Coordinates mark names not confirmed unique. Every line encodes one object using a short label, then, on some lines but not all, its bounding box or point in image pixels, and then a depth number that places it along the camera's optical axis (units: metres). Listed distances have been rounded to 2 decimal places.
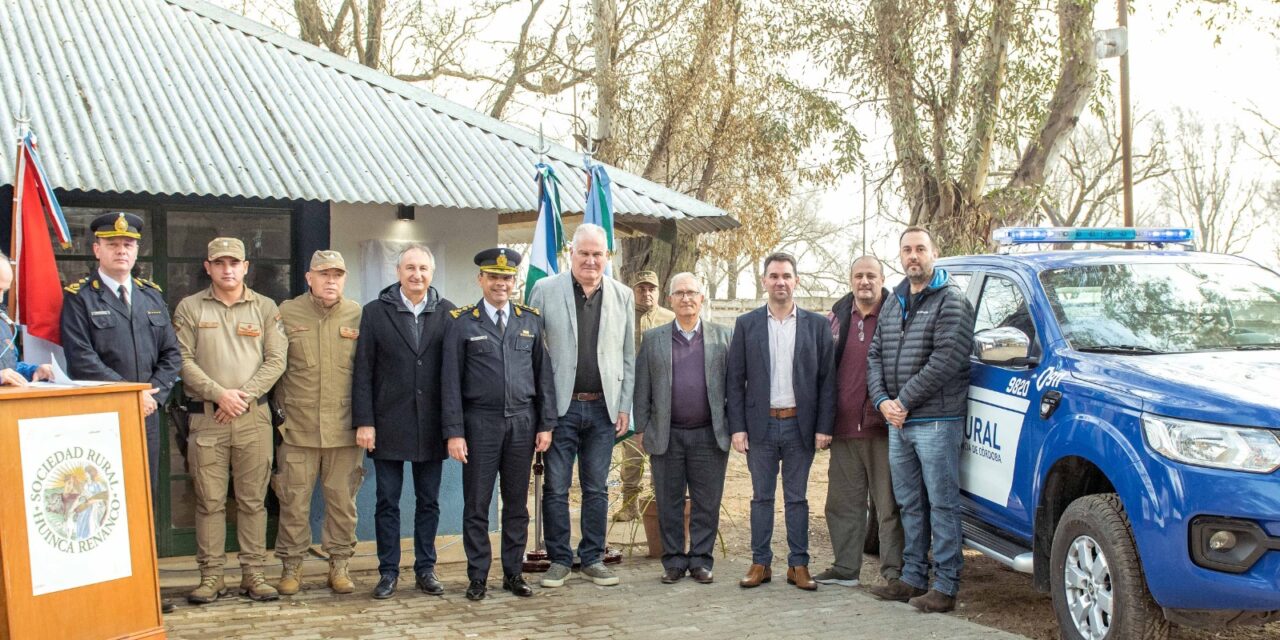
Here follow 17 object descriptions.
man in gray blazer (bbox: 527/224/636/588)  6.93
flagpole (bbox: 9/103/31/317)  6.10
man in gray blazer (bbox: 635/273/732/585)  7.09
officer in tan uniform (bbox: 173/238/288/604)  6.45
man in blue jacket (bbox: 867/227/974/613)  6.10
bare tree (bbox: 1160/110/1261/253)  51.32
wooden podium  4.69
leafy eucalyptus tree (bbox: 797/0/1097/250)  16.66
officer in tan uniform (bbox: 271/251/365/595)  6.67
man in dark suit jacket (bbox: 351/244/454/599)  6.58
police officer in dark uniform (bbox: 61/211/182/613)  5.91
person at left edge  5.21
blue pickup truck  4.39
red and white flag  6.07
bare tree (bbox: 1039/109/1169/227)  33.09
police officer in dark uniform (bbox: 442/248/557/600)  6.56
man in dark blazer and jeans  6.84
